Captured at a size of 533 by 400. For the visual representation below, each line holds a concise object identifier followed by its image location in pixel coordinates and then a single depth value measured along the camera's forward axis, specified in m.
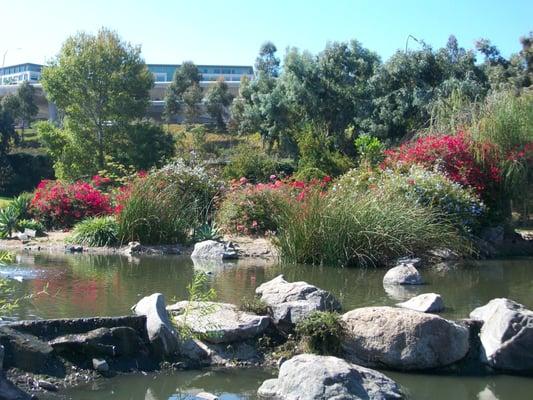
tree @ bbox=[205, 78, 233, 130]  51.03
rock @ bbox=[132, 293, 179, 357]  6.89
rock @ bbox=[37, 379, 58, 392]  6.08
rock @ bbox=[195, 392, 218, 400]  5.97
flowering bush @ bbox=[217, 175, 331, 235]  16.23
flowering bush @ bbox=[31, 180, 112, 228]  18.36
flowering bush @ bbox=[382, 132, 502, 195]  16.81
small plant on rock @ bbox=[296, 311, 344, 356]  6.94
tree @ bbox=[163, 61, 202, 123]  53.44
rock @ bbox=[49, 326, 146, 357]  6.68
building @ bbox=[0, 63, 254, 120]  95.31
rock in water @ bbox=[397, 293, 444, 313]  8.71
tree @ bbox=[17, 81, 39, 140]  51.09
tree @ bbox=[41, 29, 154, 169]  29.03
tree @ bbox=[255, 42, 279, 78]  58.28
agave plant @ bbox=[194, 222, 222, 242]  16.05
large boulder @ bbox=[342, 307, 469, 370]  6.95
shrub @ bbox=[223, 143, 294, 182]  23.48
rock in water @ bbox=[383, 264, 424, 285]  11.20
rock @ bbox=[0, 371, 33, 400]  5.48
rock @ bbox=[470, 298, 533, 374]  7.00
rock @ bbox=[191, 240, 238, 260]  14.46
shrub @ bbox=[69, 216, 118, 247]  15.84
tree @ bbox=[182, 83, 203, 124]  51.66
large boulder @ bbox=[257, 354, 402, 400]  5.86
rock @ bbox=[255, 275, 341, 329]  7.53
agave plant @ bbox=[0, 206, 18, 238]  17.50
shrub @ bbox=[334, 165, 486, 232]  14.99
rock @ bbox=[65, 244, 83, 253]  15.40
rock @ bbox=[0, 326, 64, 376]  6.31
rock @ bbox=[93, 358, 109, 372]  6.56
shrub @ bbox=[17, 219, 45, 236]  17.65
